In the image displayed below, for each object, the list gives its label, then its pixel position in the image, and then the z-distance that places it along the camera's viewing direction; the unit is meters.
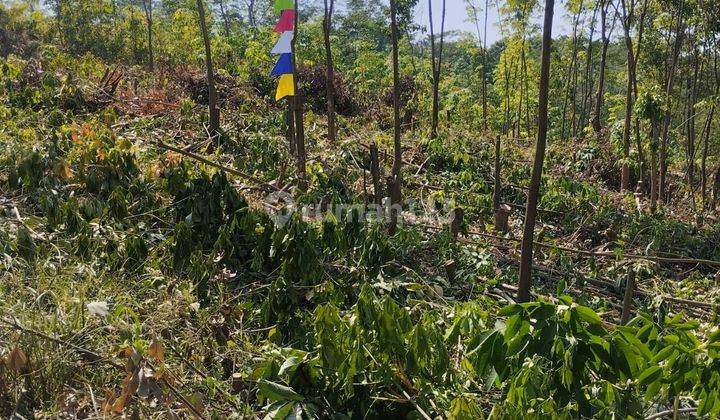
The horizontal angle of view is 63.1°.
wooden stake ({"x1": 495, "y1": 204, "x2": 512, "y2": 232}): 4.94
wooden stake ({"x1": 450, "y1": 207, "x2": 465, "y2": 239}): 4.17
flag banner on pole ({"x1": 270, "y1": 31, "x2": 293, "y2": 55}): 4.85
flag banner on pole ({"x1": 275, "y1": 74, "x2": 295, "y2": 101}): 4.92
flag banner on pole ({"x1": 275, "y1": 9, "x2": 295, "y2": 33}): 4.88
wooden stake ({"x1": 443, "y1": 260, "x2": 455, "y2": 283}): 3.61
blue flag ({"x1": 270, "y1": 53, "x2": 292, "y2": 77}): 4.89
